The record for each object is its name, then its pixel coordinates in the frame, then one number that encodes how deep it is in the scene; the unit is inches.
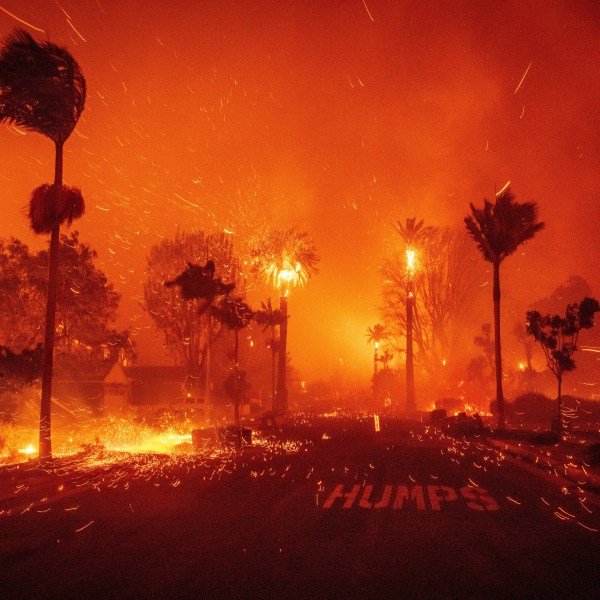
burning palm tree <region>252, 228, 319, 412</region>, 2090.3
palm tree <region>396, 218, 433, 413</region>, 2251.5
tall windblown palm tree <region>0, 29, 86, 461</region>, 747.4
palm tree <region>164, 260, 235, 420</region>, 1338.6
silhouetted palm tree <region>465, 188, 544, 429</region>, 1402.6
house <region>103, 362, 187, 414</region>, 2363.4
